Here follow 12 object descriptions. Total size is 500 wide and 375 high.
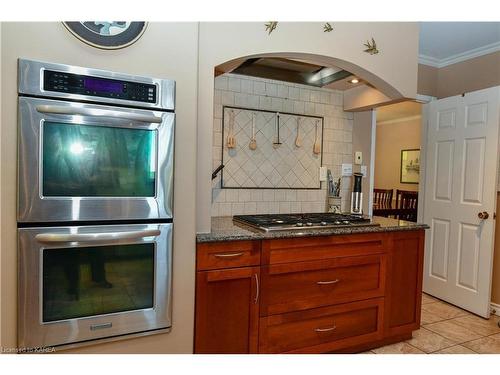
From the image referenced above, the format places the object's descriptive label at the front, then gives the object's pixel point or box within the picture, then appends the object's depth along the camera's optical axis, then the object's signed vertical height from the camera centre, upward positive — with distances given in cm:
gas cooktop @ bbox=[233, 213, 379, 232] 197 -31
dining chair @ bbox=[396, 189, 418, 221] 489 -43
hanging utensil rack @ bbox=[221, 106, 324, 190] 246 +30
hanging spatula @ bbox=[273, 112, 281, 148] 265 +34
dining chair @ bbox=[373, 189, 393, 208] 557 -37
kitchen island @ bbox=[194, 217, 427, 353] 173 -69
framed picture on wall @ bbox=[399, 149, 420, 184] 644 +24
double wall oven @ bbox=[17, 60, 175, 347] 134 -16
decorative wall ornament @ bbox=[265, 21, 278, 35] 187 +87
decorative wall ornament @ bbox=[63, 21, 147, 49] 140 +61
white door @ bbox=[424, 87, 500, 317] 285 -16
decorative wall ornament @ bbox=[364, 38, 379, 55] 217 +89
